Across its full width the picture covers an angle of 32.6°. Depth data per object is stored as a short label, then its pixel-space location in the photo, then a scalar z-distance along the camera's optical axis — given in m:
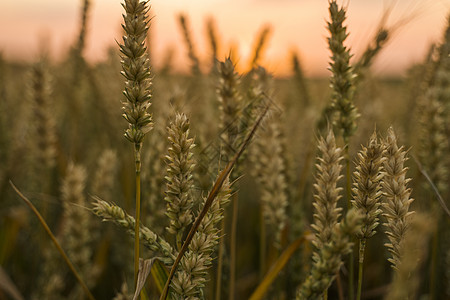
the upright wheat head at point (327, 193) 0.51
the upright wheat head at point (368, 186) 0.51
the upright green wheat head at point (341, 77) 0.56
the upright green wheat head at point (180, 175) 0.51
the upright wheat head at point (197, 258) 0.51
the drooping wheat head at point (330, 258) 0.47
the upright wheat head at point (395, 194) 0.51
